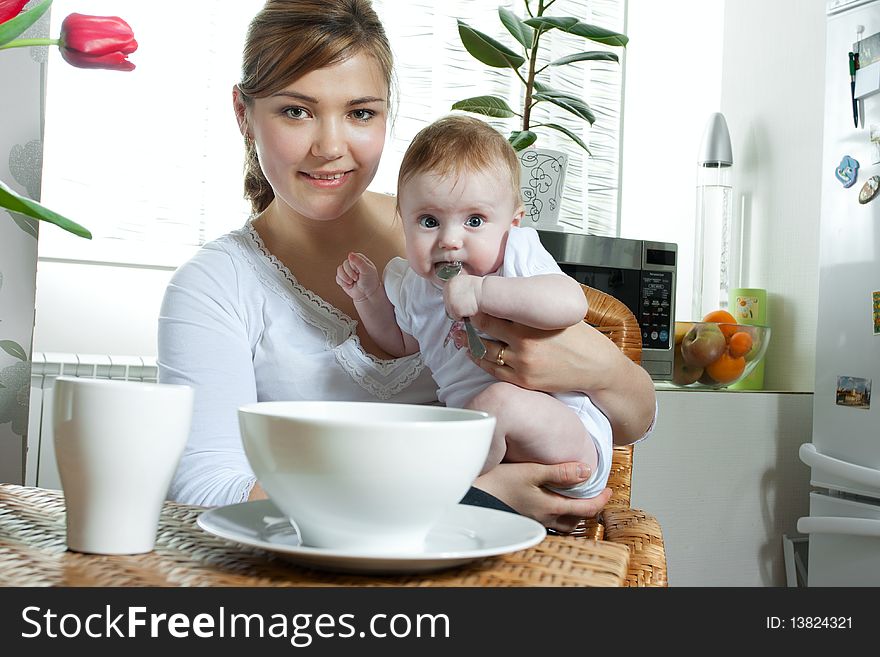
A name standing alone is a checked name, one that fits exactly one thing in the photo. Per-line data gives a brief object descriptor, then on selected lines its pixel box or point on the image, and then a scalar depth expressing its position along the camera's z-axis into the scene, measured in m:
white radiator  2.04
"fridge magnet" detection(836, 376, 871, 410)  2.15
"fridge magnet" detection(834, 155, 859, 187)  2.21
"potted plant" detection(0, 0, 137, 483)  1.45
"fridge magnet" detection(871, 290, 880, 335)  2.11
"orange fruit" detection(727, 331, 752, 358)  2.44
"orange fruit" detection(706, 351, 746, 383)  2.45
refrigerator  2.13
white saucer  0.47
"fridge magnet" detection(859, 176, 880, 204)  2.14
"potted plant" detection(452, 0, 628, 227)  2.14
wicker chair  0.73
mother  1.09
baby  1.03
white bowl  0.45
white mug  0.49
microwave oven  2.34
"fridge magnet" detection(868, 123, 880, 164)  2.13
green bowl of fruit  2.44
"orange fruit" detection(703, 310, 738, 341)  2.55
